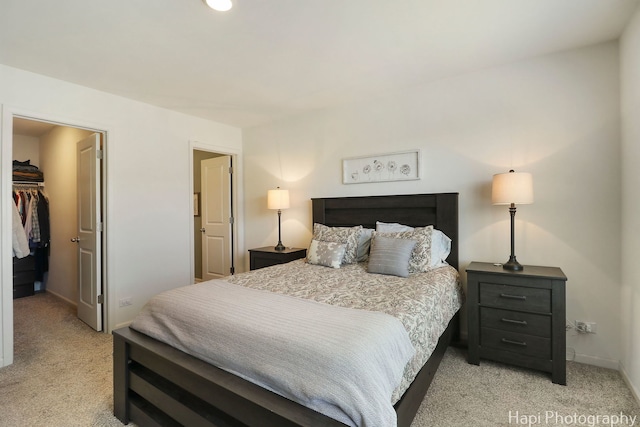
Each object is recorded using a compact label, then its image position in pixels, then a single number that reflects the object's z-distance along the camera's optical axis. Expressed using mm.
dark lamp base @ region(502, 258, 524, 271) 2389
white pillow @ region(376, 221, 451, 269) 2697
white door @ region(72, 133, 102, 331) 3184
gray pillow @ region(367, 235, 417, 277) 2467
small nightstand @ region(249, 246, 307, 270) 3555
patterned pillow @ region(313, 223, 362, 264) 3006
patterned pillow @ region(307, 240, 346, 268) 2861
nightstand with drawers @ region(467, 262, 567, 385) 2131
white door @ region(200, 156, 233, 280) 4590
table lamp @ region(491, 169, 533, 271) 2354
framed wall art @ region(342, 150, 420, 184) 3164
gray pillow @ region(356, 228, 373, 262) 3043
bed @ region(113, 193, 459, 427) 1212
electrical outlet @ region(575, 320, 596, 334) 2389
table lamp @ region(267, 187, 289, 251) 3807
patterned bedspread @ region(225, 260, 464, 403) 1613
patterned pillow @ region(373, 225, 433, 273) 2555
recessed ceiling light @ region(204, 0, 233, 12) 1804
